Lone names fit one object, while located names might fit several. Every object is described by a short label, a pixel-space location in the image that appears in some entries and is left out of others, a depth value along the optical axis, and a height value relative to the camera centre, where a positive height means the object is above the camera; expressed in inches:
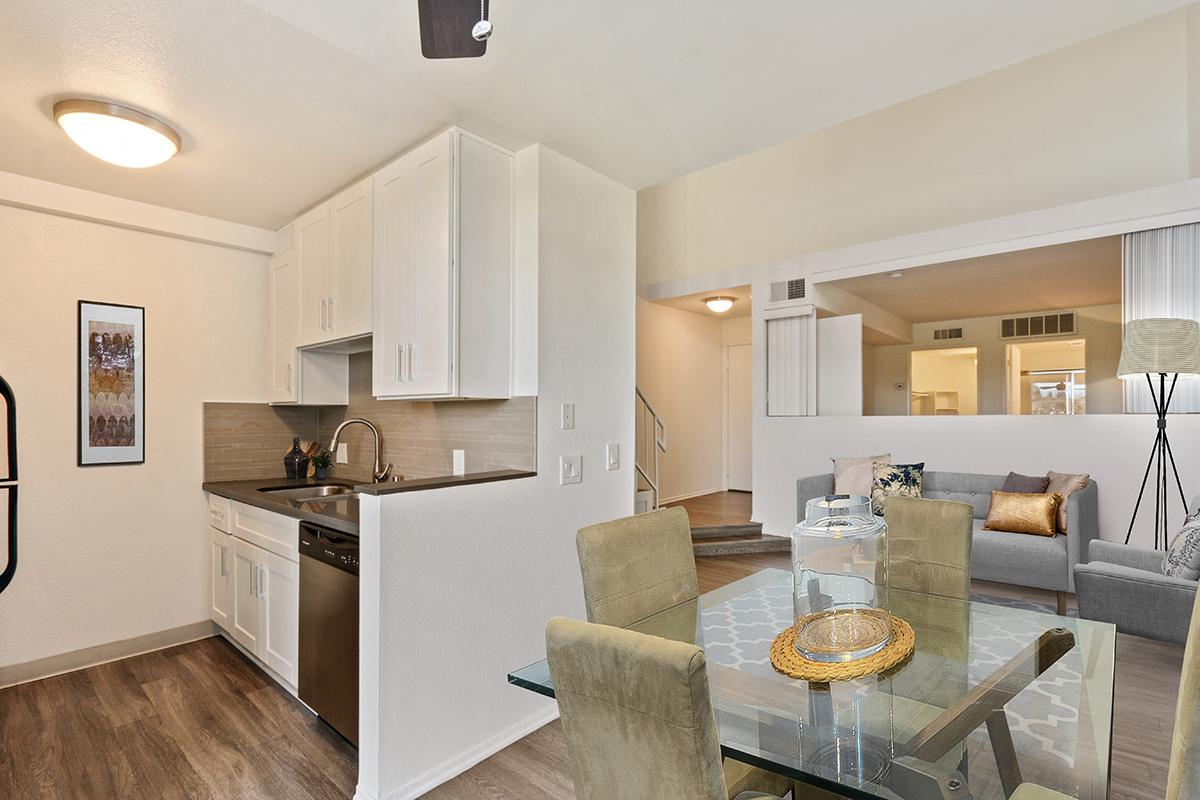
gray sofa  161.9 -41.8
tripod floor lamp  148.6 +12.4
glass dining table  43.6 -25.9
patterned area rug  51.1 -26.4
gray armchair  102.9 -35.1
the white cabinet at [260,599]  105.8 -38.5
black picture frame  126.3 +2.6
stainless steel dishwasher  87.6 -34.4
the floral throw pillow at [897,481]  200.2 -26.6
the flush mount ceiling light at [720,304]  293.0 +47.8
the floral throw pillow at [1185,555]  108.2 -28.4
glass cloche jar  60.4 -19.1
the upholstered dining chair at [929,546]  83.9 -20.7
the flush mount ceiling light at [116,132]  88.9 +41.2
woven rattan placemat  53.6 -24.2
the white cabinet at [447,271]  96.3 +22.0
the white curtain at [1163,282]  169.6 +34.3
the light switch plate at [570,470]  107.7 -12.2
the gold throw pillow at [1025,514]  171.9 -32.6
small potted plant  149.7 -15.3
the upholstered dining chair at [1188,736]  34.7 -19.6
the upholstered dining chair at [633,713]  33.4 -18.4
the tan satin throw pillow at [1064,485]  173.3 -24.5
